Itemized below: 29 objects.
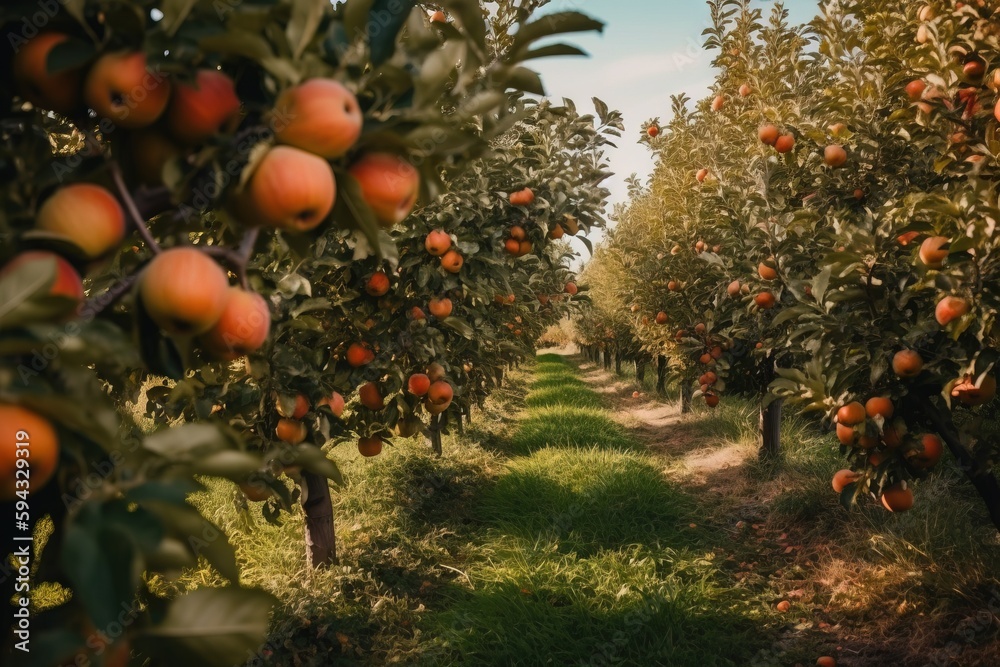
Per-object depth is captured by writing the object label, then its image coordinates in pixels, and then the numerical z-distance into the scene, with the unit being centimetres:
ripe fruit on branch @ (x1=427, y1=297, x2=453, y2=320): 380
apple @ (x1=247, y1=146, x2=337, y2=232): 84
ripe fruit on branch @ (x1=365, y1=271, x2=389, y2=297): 365
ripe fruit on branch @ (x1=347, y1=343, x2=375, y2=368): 367
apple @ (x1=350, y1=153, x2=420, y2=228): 94
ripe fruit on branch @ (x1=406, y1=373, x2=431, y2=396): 373
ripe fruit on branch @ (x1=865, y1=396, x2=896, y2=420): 301
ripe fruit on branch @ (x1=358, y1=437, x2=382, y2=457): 389
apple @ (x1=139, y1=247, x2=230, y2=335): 80
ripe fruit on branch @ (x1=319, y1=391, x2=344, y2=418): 330
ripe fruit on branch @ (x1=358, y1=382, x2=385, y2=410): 369
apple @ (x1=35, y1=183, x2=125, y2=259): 79
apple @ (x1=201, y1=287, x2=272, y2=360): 93
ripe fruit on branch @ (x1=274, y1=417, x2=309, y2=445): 317
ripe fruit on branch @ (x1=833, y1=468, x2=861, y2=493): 350
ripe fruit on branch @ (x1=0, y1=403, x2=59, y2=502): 65
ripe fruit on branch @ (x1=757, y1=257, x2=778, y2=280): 526
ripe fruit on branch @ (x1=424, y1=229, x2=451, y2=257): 351
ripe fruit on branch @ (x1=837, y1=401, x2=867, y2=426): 303
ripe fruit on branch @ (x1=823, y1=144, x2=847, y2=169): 430
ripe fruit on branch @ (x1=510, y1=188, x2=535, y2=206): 411
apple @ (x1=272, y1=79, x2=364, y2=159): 84
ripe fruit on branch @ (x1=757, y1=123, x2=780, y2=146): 479
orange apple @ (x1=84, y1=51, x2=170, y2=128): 82
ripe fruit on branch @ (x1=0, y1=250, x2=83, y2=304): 73
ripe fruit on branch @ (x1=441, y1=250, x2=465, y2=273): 365
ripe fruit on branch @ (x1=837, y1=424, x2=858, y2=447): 304
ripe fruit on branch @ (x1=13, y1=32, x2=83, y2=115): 83
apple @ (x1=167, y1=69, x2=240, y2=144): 87
